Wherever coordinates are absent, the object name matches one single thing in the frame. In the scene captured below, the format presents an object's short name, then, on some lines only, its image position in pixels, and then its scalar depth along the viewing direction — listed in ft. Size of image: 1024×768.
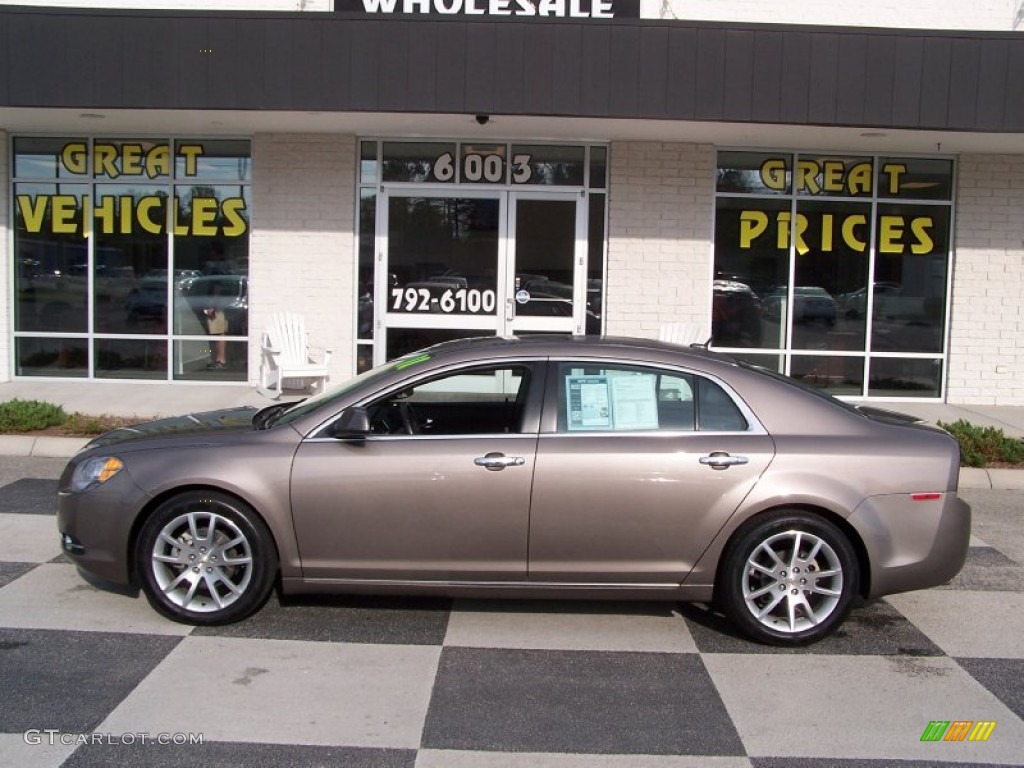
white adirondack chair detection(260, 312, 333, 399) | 39.96
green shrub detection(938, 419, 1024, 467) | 30.39
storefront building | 41.78
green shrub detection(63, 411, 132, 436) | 32.50
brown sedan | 16.47
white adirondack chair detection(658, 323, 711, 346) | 40.86
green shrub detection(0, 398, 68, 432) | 32.40
